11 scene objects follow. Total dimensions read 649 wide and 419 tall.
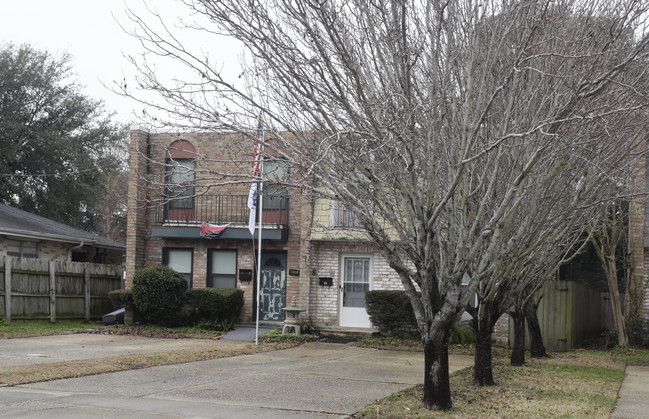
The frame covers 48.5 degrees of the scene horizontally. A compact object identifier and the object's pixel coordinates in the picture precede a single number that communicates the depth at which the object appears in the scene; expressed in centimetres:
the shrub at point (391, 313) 1748
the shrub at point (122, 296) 1942
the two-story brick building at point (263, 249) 1873
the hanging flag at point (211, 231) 1942
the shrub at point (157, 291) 1884
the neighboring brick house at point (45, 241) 2048
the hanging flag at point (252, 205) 1540
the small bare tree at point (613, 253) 1639
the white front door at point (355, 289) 1878
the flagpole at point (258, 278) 1596
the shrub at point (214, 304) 1878
